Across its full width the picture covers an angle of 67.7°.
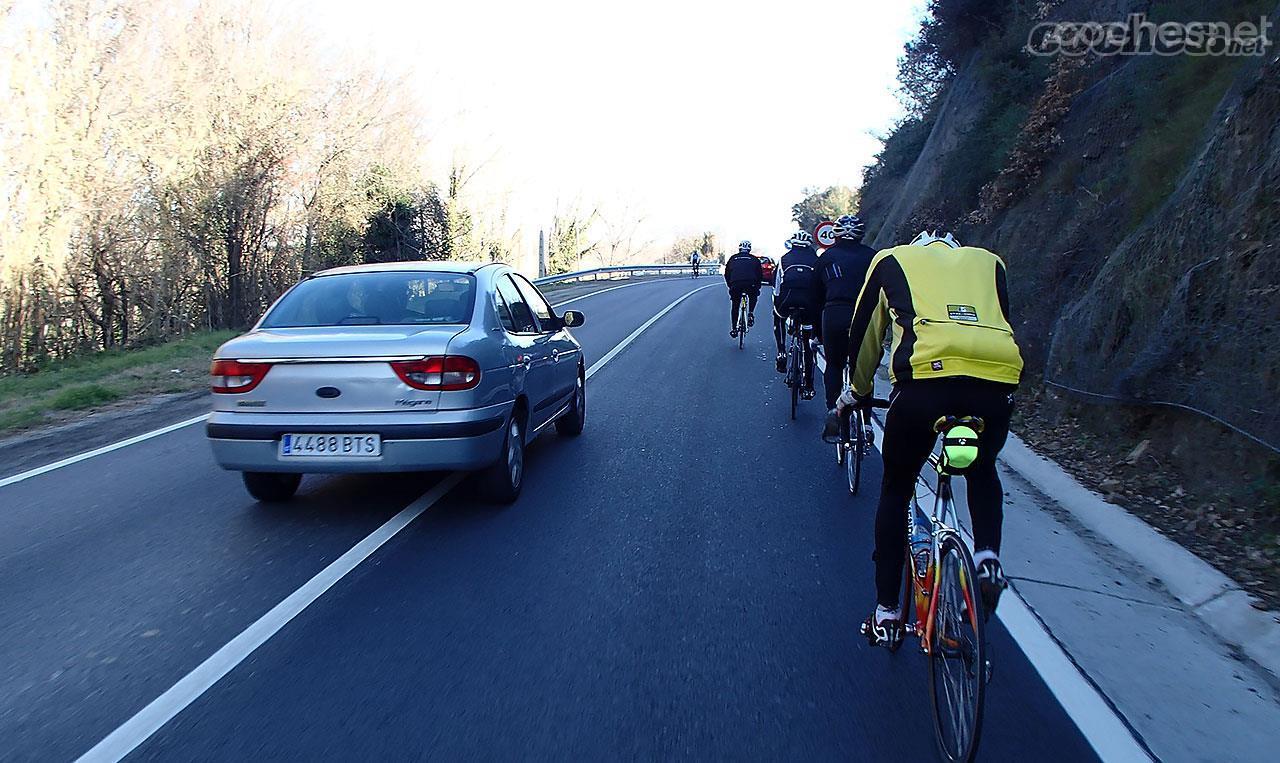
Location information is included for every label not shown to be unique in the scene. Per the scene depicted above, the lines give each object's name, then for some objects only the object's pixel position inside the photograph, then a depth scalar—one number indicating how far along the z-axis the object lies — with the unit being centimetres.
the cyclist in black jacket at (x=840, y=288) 729
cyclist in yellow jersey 341
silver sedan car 569
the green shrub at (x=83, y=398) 1061
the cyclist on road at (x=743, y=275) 1552
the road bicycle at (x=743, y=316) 1593
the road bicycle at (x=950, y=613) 303
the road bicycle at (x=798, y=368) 960
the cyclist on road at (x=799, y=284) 955
